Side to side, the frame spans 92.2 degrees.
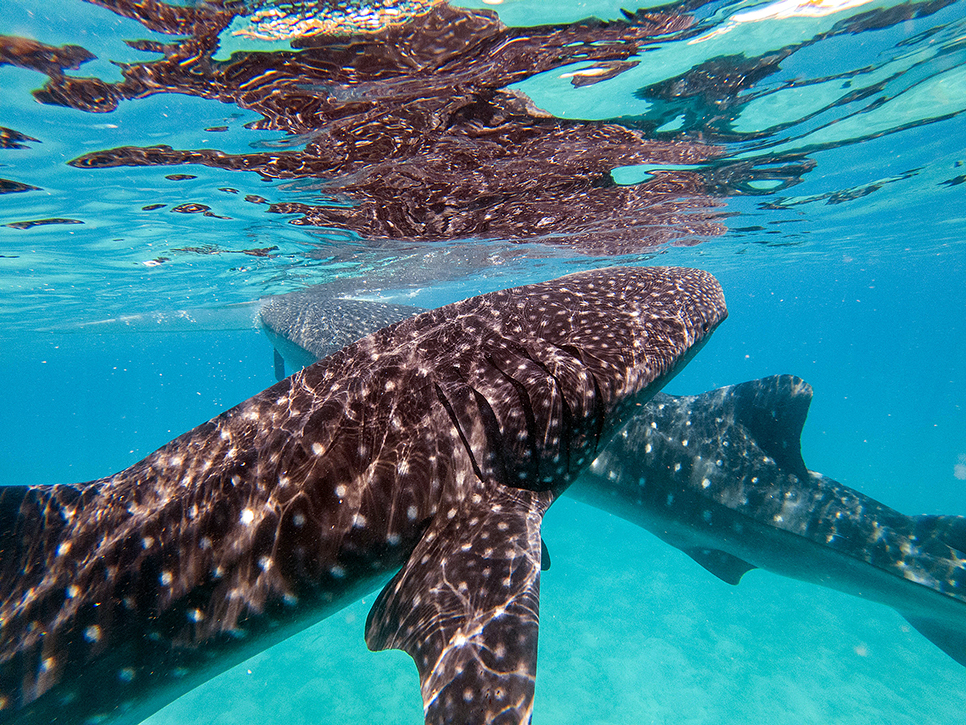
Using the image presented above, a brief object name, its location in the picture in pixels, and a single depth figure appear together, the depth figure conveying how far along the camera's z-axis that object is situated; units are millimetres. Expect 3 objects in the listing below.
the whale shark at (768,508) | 5863
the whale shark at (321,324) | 9938
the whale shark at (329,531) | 2850
